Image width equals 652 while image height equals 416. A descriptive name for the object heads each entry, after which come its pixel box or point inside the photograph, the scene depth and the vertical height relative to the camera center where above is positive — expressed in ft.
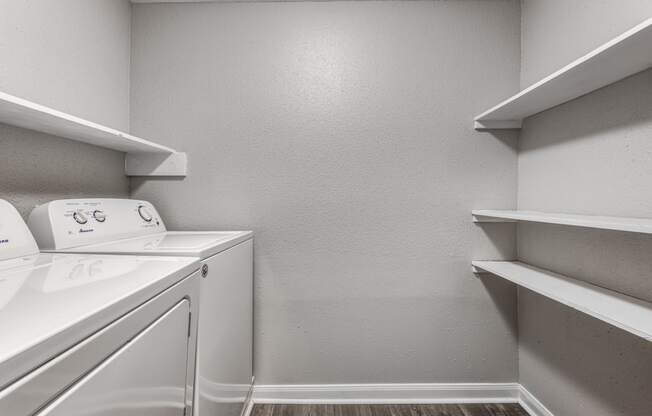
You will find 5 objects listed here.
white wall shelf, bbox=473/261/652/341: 2.80 -1.02
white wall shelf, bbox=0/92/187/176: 2.89 +0.88
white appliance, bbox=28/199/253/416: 3.20 -0.58
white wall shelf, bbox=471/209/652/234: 2.67 -0.15
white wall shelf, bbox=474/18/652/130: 2.77 +1.47
